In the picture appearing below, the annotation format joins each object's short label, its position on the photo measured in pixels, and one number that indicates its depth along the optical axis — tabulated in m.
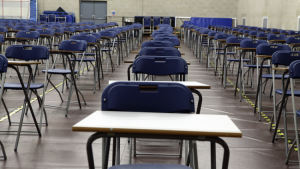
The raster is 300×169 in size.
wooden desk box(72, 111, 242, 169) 1.43
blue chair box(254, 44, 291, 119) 5.42
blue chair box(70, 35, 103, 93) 7.18
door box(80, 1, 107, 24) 26.78
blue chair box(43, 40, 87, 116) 5.77
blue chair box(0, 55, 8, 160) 3.15
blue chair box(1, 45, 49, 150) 4.27
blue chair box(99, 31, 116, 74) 9.48
